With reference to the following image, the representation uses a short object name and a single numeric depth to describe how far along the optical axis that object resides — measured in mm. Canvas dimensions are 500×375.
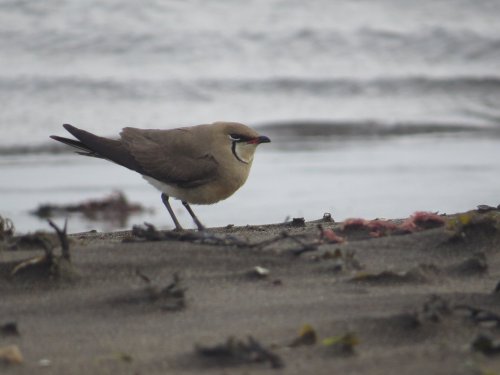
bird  13219
